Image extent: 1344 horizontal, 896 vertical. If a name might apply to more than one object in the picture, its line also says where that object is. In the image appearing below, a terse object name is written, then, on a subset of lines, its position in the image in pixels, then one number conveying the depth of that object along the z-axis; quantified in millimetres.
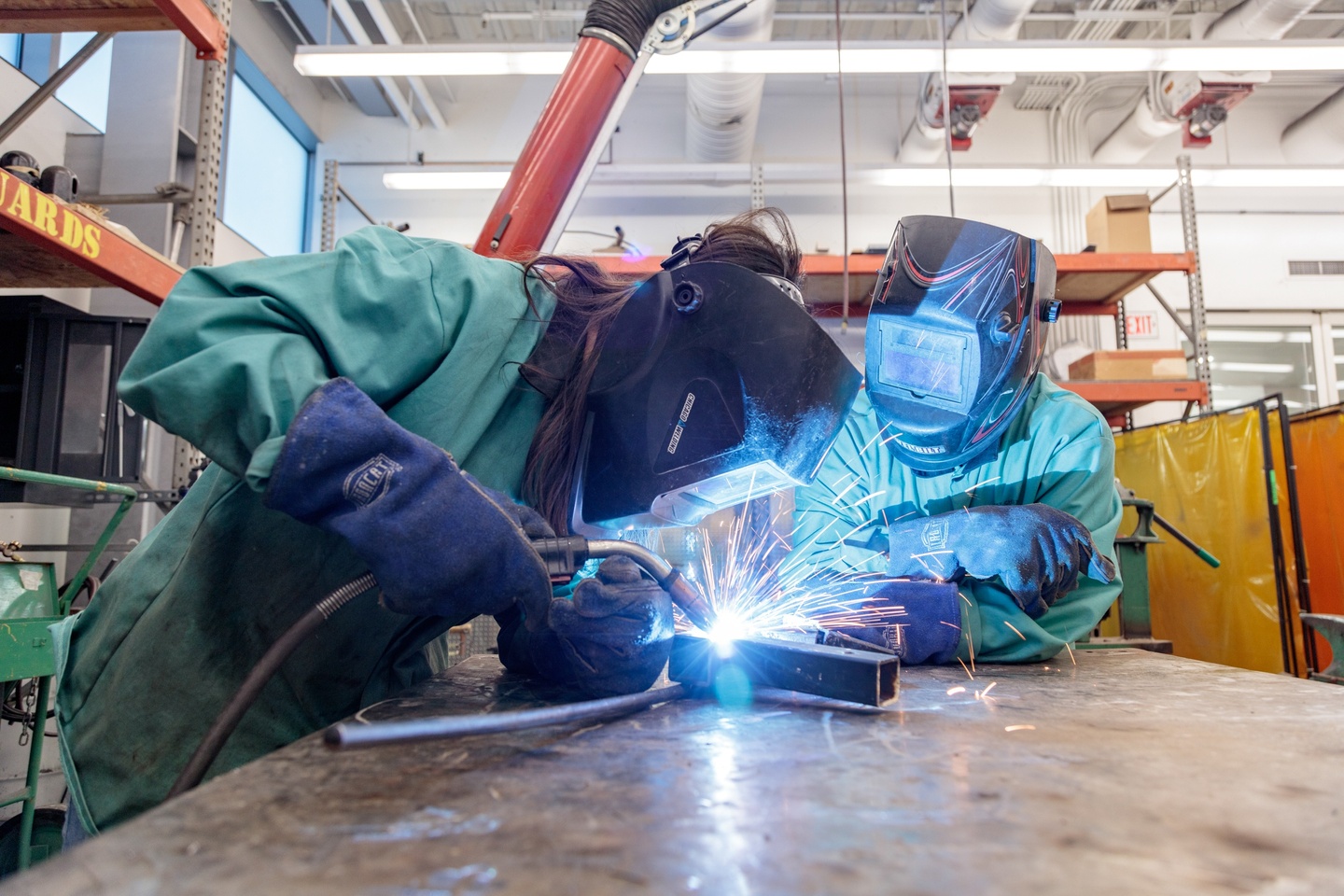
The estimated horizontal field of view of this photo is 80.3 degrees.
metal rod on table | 638
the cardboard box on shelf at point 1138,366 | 4465
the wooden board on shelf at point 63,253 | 1779
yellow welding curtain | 4020
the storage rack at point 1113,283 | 4426
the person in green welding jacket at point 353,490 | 750
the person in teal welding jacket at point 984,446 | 1379
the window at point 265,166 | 5496
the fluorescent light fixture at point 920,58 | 3568
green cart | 1848
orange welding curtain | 4094
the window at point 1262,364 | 6520
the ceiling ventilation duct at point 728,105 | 4429
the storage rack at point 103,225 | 1836
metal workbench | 399
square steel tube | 854
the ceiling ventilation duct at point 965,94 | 4637
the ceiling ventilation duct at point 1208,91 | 4752
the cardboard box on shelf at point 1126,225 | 4680
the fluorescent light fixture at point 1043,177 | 5137
